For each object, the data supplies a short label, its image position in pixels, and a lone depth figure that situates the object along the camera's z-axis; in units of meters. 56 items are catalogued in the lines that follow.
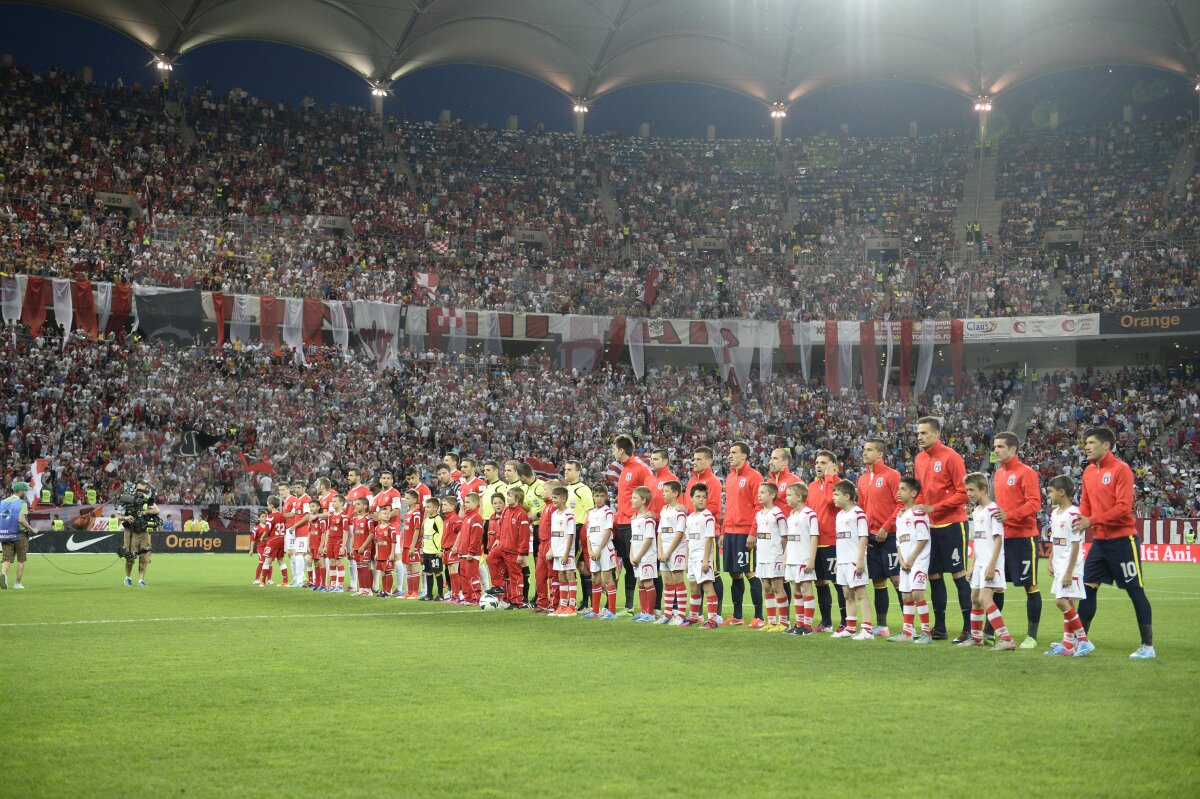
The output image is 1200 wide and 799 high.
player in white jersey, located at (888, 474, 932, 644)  11.91
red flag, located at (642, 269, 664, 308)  47.38
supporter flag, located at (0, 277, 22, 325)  35.53
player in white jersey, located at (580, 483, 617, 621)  14.73
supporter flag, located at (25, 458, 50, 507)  34.03
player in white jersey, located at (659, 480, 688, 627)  14.23
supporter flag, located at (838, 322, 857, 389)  44.66
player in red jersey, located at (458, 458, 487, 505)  17.82
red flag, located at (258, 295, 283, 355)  39.69
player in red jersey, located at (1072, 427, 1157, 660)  10.44
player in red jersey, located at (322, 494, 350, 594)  20.14
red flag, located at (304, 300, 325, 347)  39.91
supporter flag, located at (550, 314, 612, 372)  44.66
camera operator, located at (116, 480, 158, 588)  21.19
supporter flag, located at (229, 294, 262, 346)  39.59
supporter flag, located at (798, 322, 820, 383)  44.94
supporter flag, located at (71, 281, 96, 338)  36.41
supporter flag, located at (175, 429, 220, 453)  37.78
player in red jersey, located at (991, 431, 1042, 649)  11.76
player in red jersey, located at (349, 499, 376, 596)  19.52
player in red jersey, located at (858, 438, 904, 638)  12.66
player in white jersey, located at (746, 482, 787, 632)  13.36
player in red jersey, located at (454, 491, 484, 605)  16.84
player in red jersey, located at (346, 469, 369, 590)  20.16
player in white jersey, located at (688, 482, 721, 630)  13.93
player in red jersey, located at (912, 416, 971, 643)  12.09
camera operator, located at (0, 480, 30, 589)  20.11
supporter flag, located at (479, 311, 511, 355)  43.50
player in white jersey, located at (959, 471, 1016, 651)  11.42
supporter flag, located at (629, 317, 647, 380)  44.97
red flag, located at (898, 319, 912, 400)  43.44
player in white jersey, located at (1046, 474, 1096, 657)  10.65
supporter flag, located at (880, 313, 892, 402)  42.32
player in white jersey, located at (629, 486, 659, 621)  14.48
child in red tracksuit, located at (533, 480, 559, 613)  15.66
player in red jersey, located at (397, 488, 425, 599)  18.11
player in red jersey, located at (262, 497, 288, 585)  21.55
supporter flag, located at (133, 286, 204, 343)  37.50
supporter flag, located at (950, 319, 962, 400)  44.19
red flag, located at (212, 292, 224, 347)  39.12
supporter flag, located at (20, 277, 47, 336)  35.84
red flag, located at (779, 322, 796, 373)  44.91
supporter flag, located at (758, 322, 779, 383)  44.81
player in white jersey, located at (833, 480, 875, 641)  12.48
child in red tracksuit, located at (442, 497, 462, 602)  17.34
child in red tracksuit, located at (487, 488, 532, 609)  15.98
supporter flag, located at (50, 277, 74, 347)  36.09
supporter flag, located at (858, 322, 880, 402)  43.78
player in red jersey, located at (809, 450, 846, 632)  13.16
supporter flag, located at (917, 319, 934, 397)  43.06
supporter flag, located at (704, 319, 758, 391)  44.91
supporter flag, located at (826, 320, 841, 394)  44.56
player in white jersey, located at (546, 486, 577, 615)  15.16
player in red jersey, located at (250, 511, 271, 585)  21.98
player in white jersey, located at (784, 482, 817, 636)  12.98
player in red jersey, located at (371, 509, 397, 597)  18.59
